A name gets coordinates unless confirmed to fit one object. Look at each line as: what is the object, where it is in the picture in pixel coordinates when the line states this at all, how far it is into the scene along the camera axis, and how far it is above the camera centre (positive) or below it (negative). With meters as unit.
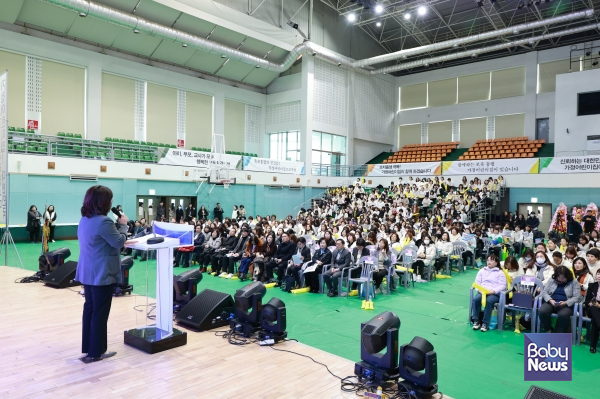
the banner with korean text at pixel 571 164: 18.47 +1.73
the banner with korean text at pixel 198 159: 19.47 +1.85
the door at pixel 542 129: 24.27 +4.30
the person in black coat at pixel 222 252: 11.00 -1.50
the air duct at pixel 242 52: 16.87 +7.73
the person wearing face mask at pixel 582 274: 6.29 -1.12
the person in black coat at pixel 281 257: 9.63 -1.44
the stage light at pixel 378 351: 4.03 -1.53
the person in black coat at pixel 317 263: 8.98 -1.45
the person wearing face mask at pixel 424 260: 10.36 -1.53
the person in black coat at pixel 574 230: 15.00 -1.05
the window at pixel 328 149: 26.11 +3.23
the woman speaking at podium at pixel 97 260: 4.24 -0.69
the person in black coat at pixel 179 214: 19.44 -0.87
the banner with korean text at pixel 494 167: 20.36 +1.76
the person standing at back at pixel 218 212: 20.64 -0.79
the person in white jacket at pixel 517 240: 13.49 -1.33
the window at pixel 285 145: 26.23 +3.42
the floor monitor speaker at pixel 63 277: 7.97 -1.63
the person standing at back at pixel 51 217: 15.09 -0.87
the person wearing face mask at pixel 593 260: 6.91 -0.98
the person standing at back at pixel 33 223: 15.27 -1.11
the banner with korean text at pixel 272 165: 22.12 +1.80
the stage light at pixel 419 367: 3.78 -1.57
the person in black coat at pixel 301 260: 9.18 -1.43
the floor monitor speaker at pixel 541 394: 2.90 -1.38
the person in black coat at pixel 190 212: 19.67 -0.78
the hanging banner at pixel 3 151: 9.14 +0.94
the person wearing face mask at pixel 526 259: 7.37 -1.05
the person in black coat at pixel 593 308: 5.58 -1.47
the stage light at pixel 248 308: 5.48 -1.51
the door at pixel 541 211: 20.14 -0.48
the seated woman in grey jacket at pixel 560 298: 5.83 -1.43
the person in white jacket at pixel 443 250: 10.95 -1.37
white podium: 4.73 -1.42
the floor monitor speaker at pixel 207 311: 5.71 -1.65
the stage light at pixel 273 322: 5.31 -1.63
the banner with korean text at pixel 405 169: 23.16 +1.78
